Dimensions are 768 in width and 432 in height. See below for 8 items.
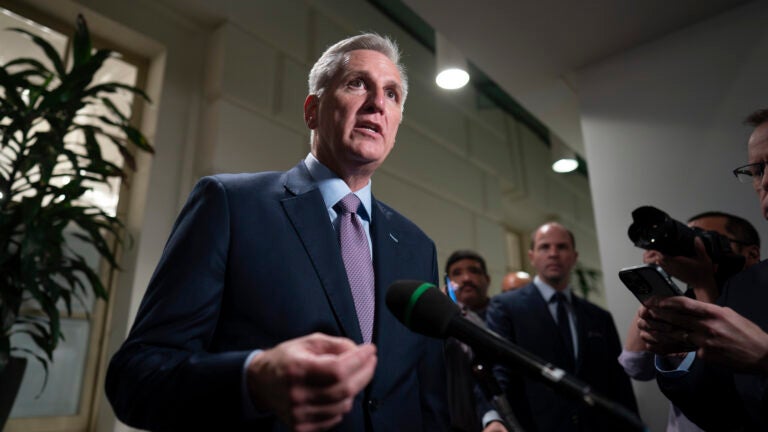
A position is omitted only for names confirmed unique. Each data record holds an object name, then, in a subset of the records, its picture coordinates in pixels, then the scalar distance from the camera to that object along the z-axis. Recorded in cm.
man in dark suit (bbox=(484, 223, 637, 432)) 182
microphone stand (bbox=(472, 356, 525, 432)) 86
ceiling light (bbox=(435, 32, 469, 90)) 265
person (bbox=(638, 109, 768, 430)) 79
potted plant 153
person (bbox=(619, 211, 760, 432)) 106
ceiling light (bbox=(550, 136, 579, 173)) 378
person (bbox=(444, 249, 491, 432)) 152
